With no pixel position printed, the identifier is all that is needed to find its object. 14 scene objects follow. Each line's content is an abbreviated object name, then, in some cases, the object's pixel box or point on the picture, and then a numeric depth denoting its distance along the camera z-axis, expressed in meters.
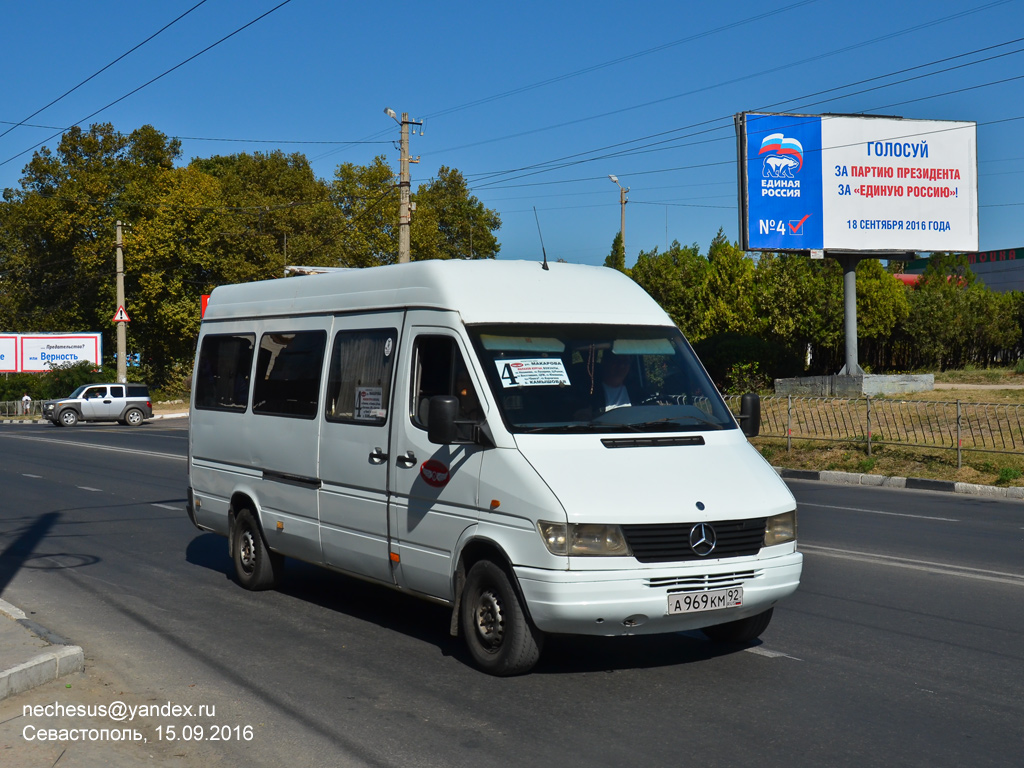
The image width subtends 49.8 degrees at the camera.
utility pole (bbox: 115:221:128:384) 49.66
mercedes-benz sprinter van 5.91
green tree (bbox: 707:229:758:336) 38.00
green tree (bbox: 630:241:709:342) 40.75
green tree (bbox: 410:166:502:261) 83.49
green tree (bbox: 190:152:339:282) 62.78
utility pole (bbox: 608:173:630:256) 48.16
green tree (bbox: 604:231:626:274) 48.09
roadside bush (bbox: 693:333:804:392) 31.75
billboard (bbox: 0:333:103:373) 61.91
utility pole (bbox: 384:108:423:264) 25.79
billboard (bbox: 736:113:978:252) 29.28
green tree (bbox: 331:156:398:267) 69.62
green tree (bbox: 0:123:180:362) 66.25
